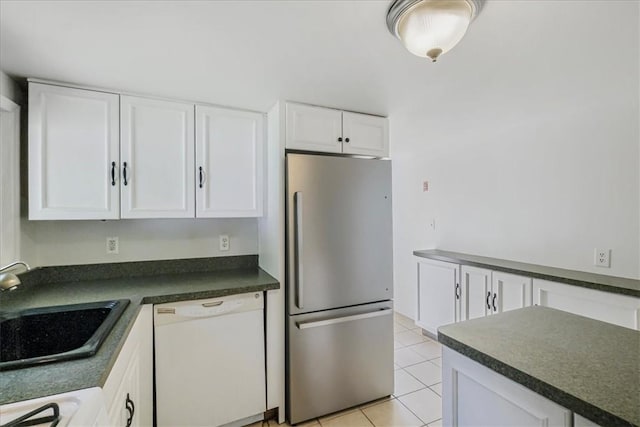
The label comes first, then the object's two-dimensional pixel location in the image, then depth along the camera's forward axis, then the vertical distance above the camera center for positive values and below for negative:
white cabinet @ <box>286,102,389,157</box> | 1.99 +0.59
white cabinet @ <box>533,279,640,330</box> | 1.68 -0.56
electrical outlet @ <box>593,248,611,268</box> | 2.03 -0.31
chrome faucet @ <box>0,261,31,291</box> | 1.02 -0.23
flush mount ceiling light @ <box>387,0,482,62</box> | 1.02 +0.70
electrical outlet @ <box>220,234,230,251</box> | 2.34 -0.22
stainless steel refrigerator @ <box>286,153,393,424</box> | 1.91 -0.47
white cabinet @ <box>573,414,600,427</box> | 0.66 -0.47
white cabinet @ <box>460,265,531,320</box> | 2.24 -0.64
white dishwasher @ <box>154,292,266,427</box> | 1.66 -0.87
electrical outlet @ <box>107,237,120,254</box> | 2.04 -0.21
